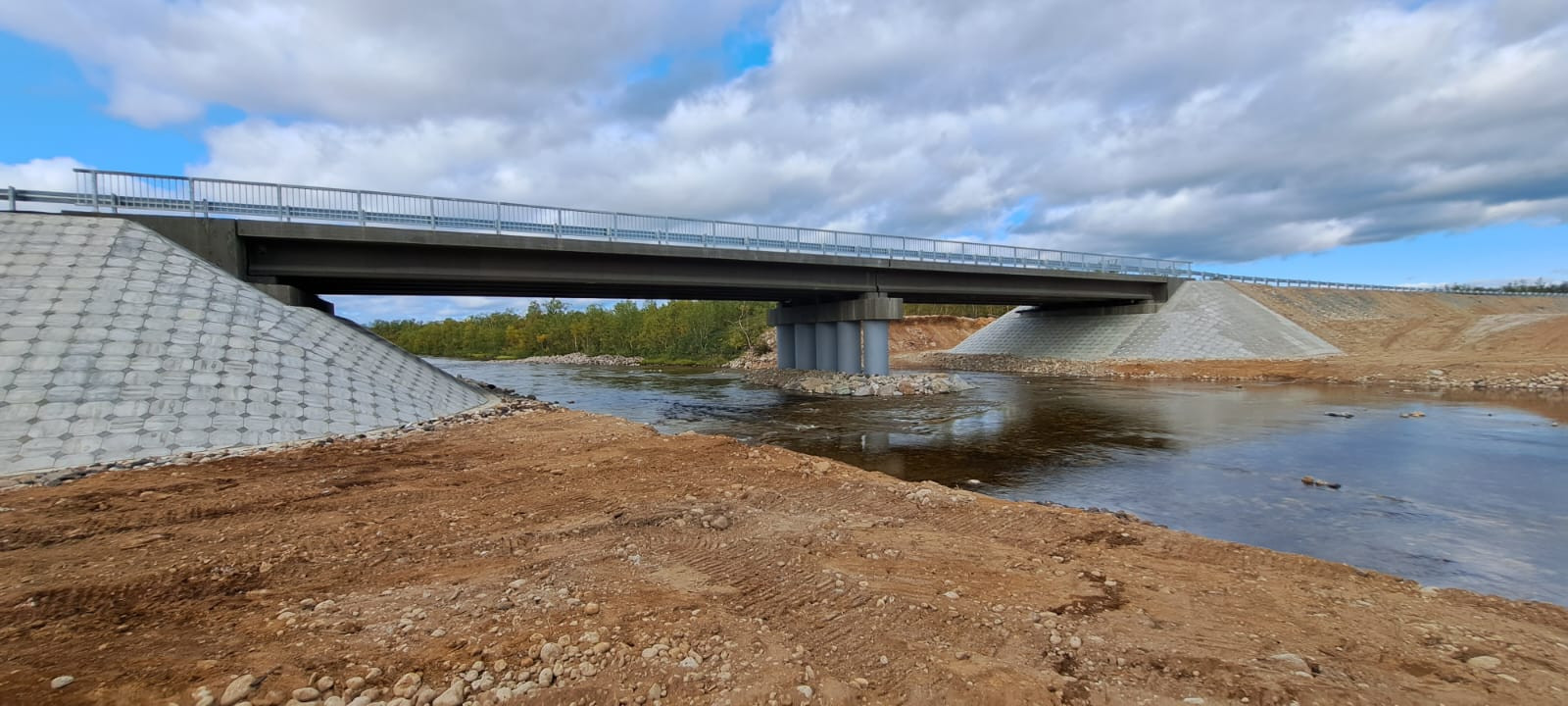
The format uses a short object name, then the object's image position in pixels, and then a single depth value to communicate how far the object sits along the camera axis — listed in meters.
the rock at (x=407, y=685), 4.39
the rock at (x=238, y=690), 4.27
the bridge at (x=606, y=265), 23.91
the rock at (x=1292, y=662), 4.91
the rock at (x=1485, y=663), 4.95
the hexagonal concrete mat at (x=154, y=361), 13.90
